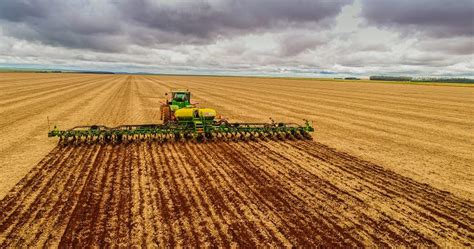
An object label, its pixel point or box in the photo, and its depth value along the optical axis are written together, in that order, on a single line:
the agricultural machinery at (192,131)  13.14
